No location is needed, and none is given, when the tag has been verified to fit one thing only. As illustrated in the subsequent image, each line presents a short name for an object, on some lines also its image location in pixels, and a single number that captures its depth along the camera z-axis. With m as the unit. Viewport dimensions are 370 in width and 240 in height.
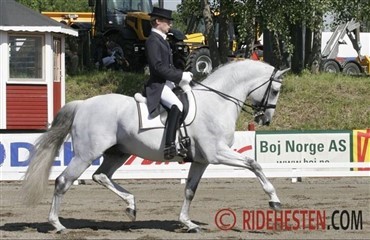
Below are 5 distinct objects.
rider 11.60
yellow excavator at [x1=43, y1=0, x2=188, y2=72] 32.62
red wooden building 23.70
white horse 11.72
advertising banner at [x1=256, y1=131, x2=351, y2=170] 20.47
